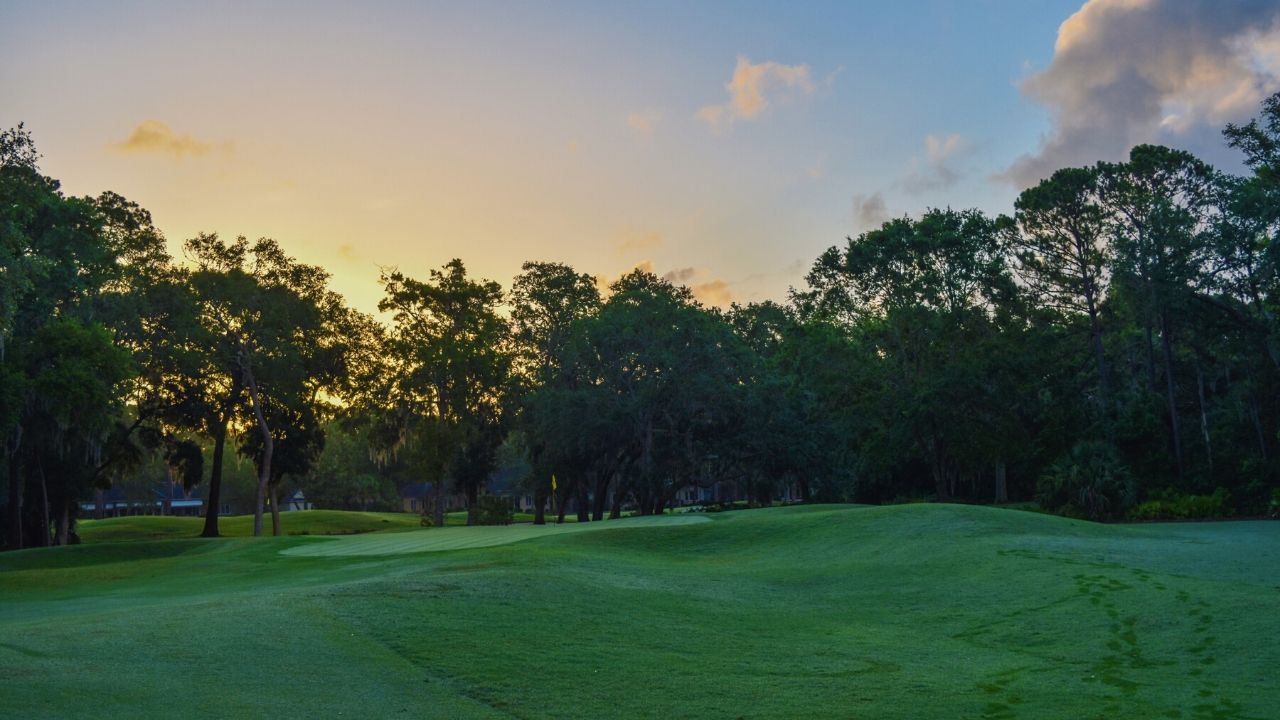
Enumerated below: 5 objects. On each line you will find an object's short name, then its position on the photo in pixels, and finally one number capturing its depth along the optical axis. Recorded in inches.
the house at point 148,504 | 3988.7
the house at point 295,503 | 4480.8
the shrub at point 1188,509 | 1448.1
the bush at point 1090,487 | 1470.2
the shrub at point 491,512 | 2181.3
